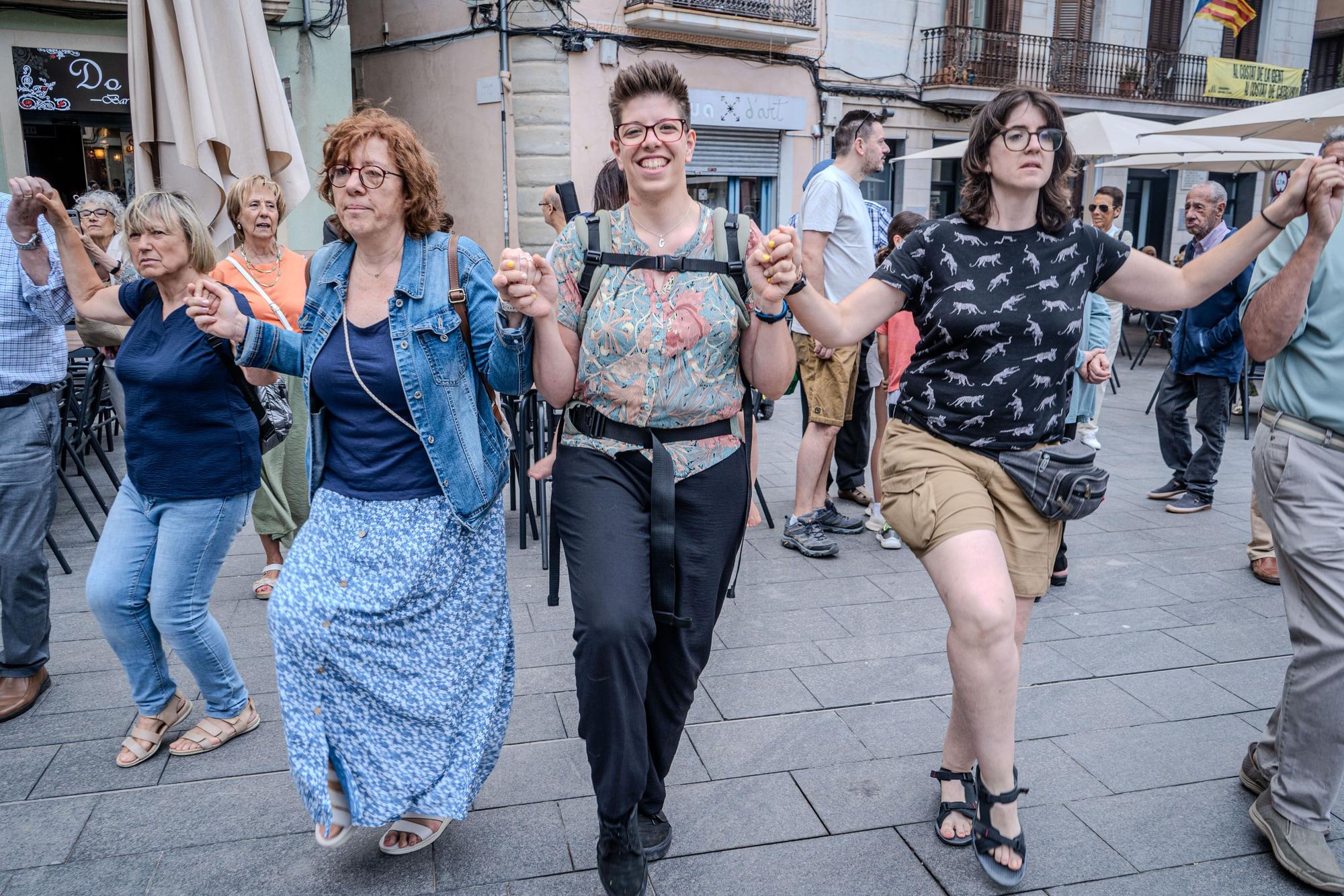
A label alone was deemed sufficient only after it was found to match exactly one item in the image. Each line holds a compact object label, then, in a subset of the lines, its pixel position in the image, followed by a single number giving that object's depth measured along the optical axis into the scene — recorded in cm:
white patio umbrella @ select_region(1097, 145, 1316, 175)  1079
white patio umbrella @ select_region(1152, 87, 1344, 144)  655
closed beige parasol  517
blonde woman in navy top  332
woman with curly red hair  264
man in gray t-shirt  553
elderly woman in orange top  438
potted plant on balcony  2005
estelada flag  1717
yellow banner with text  2098
